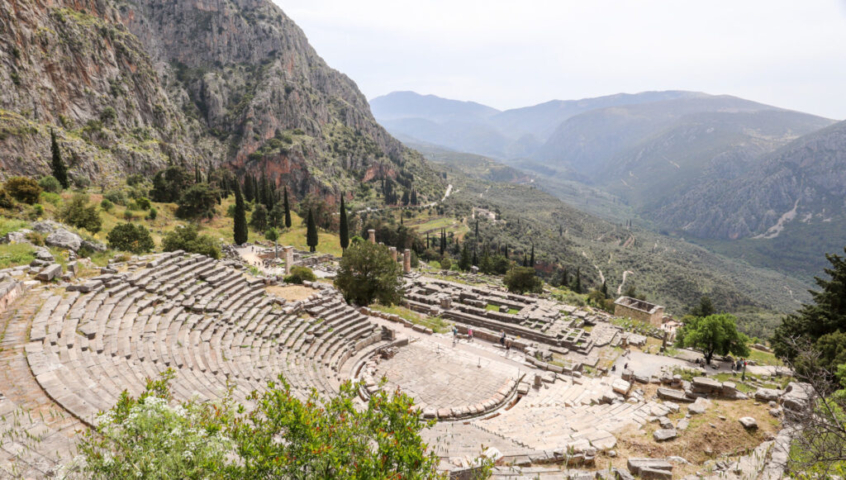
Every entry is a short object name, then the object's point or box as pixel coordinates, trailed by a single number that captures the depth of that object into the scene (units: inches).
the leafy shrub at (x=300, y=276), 1189.7
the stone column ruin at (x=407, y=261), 1910.2
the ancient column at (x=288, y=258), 1490.4
